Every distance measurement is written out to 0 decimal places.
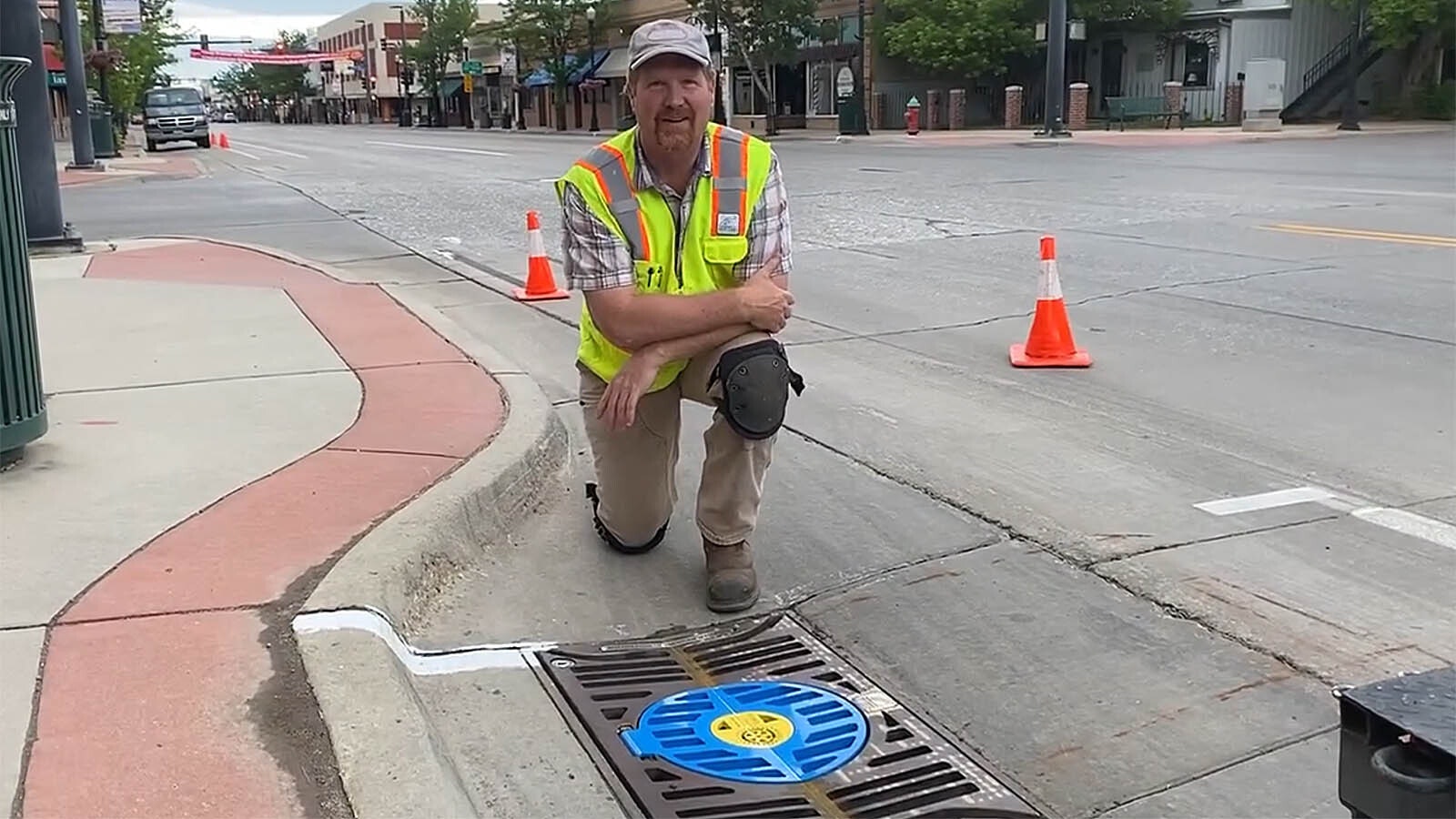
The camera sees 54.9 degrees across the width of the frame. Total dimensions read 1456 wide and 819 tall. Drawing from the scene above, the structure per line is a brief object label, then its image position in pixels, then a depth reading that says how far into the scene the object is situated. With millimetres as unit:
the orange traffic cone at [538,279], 10133
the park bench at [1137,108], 40625
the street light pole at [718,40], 41378
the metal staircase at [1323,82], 40406
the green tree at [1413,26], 35906
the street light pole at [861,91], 43125
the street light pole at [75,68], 22297
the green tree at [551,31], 62062
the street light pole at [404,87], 98000
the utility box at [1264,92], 36594
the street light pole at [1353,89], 34969
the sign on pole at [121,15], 31438
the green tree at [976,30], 43281
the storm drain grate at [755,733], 3078
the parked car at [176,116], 45156
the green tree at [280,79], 151875
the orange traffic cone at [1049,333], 7383
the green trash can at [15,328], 4883
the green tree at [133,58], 35469
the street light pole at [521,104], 77162
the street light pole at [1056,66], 34906
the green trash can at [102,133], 33500
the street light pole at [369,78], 119938
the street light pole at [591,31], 62022
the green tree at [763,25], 45125
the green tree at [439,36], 86250
